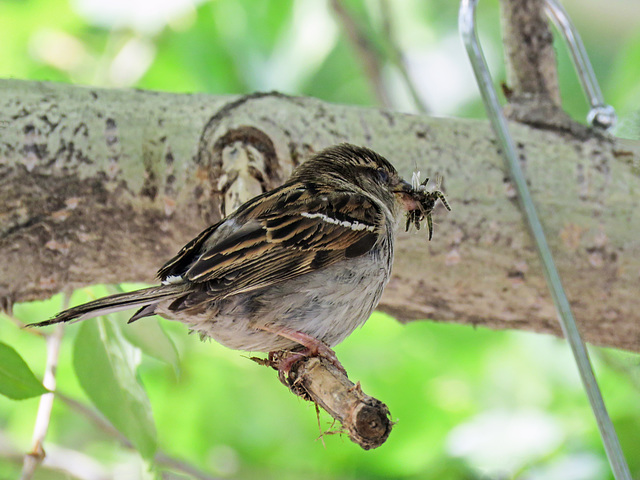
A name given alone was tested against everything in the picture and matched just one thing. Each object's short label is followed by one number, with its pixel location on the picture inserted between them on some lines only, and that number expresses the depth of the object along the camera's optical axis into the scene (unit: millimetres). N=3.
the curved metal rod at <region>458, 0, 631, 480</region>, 4969
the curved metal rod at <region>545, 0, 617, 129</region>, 6496
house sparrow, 4410
